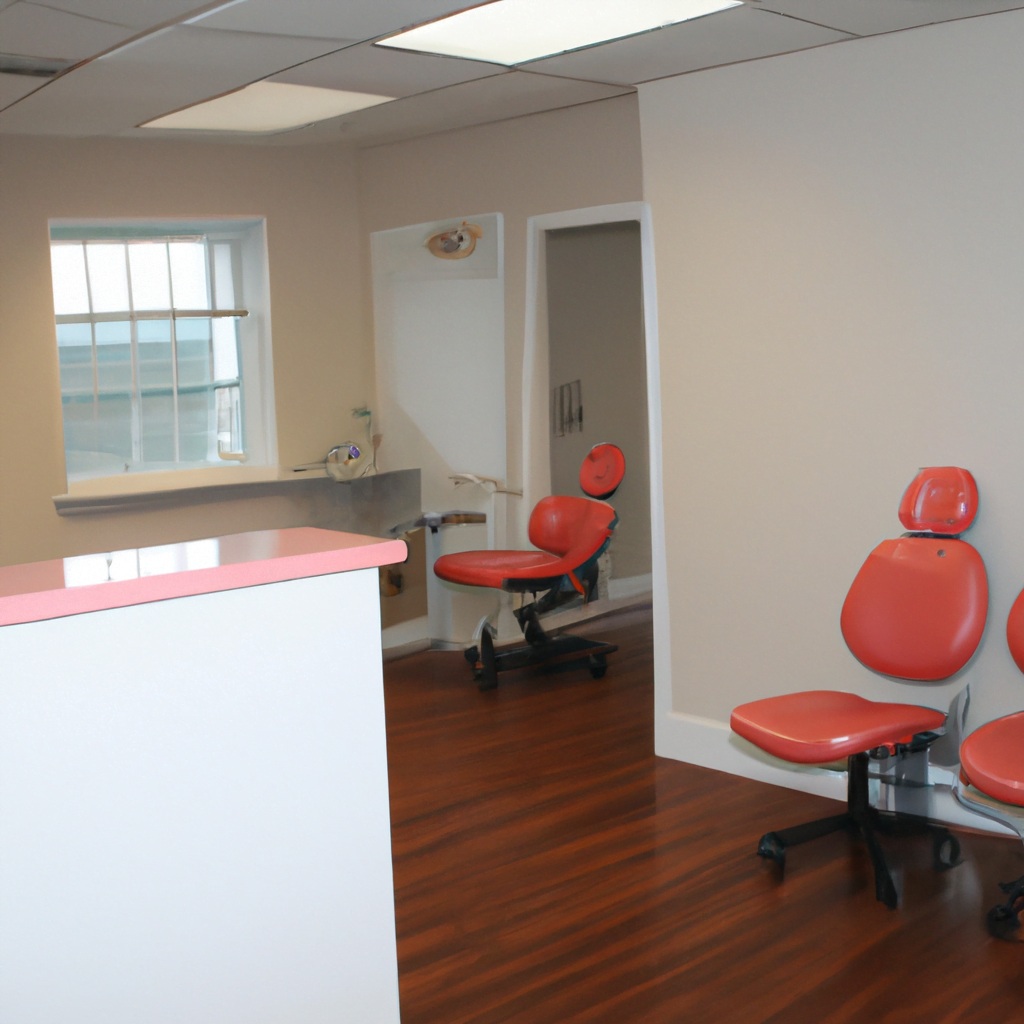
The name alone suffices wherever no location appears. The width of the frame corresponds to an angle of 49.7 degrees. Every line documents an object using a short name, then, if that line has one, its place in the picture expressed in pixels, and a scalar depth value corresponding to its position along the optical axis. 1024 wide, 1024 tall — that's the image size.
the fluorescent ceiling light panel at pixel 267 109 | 4.17
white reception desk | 1.75
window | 5.46
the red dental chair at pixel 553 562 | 5.20
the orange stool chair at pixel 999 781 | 2.66
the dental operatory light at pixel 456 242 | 5.45
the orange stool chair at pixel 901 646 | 3.14
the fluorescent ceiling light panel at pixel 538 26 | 3.13
